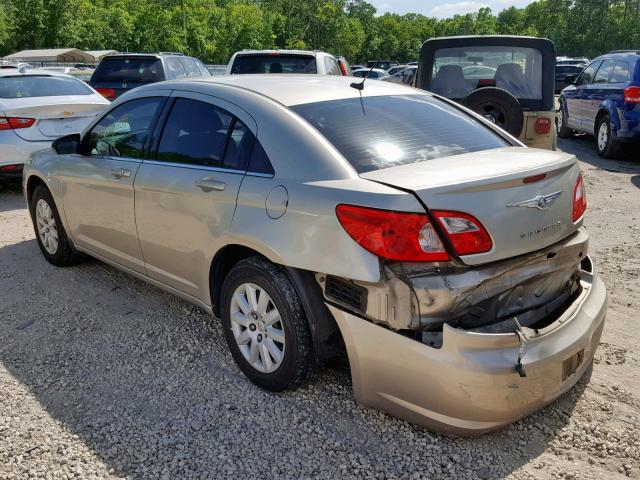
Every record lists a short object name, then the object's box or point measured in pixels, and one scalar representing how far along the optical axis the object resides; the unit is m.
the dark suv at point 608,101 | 9.88
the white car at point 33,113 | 7.79
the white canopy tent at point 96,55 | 53.94
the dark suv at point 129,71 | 11.36
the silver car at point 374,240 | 2.69
